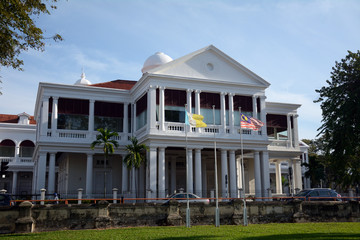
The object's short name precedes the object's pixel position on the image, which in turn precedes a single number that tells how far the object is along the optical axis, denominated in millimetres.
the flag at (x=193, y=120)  23344
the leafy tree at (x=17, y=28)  16266
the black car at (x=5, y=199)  21328
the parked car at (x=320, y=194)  26177
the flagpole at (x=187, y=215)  19988
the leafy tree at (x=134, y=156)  31047
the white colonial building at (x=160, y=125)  32344
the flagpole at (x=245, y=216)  20953
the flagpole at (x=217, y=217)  20297
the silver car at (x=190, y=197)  24972
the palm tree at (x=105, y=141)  31844
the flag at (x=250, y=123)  24984
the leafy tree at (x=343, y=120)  26516
